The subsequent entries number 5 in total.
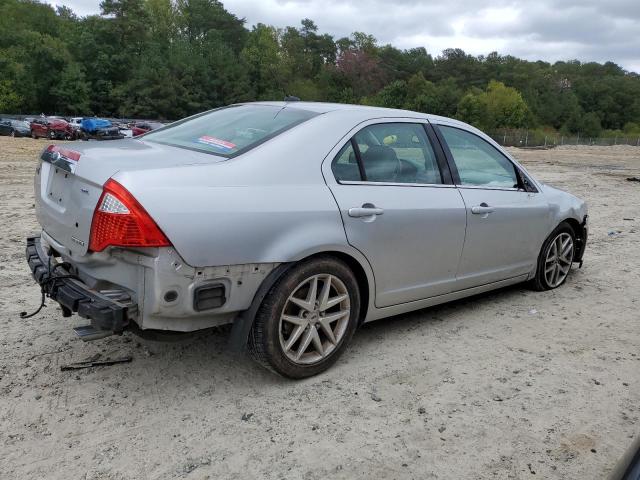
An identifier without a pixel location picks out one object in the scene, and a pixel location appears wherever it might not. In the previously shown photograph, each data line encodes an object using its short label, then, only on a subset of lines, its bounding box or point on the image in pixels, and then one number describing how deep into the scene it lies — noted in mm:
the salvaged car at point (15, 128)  35312
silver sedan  2797
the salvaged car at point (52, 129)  34094
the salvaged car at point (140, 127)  35994
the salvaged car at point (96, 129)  34344
